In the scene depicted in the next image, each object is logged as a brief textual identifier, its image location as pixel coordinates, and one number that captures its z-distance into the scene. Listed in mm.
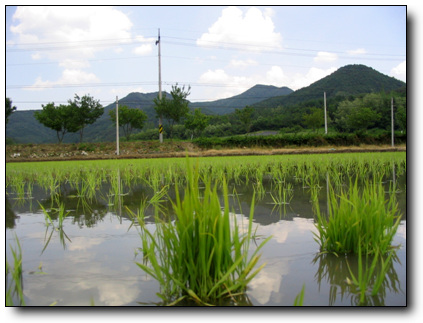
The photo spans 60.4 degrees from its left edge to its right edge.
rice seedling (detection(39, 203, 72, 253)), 2484
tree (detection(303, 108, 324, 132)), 44062
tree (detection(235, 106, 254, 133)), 42688
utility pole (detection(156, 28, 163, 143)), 27409
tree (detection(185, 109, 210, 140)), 40812
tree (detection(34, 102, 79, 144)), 32625
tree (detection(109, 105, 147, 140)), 38281
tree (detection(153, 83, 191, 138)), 30609
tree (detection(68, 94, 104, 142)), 32688
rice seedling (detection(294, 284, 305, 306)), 1362
